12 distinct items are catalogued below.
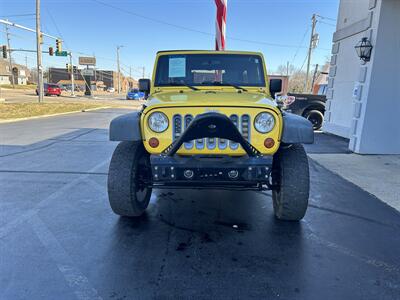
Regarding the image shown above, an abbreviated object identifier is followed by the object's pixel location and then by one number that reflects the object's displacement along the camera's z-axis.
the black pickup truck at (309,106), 12.59
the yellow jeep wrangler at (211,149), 3.05
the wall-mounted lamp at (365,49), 7.51
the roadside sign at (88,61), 64.44
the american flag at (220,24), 6.52
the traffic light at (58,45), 25.42
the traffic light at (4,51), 24.22
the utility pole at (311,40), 35.44
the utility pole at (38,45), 22.23
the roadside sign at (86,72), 64.70
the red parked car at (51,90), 42.33
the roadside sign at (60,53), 25.58
